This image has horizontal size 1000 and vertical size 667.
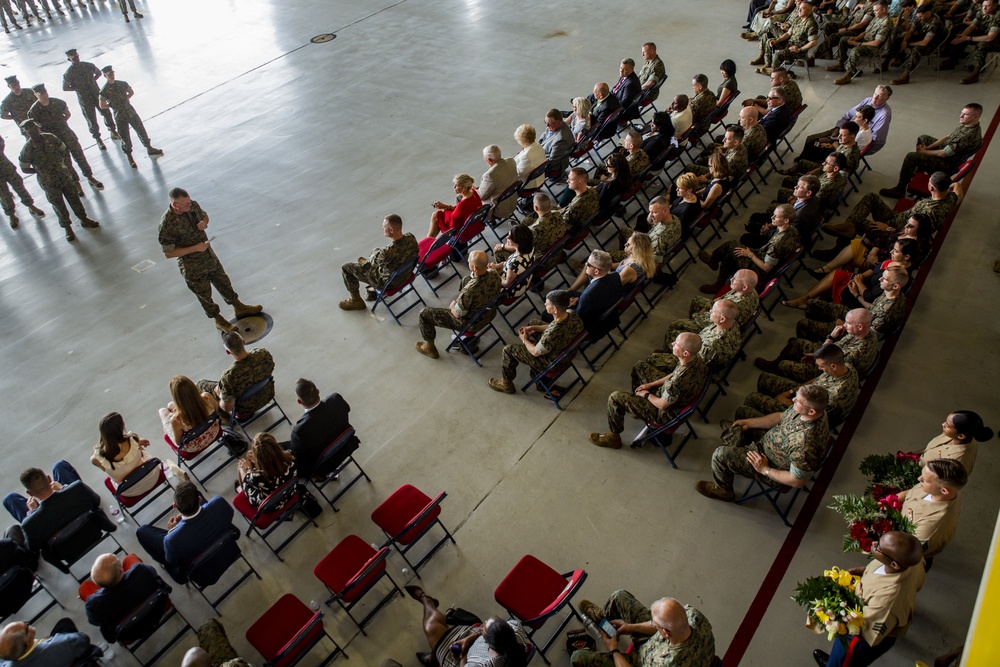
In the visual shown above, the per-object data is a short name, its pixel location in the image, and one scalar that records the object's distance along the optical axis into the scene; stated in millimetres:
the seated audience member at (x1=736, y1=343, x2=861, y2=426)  4992
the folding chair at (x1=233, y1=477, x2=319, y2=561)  4859
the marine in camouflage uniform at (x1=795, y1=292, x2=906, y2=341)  5688
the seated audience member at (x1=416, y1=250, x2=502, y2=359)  6289
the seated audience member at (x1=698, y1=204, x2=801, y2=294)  6625
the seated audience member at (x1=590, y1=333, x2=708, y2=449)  5145
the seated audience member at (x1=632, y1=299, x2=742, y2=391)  5465
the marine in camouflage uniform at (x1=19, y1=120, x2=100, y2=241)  8641
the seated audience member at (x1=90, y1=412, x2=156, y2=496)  5176
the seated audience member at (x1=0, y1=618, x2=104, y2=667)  3930
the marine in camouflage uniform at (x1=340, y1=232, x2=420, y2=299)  6871
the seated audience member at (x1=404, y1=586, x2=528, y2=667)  3625
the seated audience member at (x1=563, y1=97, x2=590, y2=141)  9234
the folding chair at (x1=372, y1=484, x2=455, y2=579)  4715
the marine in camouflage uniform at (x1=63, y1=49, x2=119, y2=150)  10820
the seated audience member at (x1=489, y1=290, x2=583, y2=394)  5695
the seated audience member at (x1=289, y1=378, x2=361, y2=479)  5090
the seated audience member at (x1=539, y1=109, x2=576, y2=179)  8742
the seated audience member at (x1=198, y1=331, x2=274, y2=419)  5691
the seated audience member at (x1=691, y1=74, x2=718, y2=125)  9219
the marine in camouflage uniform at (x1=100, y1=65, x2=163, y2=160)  10422
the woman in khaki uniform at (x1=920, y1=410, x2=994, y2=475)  4355
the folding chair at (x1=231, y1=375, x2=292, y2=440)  5781
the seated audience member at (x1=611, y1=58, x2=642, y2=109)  9914
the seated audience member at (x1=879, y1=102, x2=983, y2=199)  7769
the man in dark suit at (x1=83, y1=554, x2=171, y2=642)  4211
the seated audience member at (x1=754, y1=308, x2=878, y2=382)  5290
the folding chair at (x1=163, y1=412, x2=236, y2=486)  5488
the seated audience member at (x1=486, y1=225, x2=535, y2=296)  6594
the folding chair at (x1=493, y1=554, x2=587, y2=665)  4234
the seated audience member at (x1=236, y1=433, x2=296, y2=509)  4809
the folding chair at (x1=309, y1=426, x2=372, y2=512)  5156
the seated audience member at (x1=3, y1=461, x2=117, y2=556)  4730
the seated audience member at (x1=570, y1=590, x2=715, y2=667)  3600
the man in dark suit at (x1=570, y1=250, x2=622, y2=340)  5961
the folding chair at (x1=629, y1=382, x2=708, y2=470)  5230
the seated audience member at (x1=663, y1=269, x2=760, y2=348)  5844
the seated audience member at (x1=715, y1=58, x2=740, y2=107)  9461
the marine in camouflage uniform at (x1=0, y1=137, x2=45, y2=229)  9438
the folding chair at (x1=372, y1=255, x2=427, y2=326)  6969
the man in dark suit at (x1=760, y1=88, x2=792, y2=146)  8523
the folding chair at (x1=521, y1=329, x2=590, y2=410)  5832
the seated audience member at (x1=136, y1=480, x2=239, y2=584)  4551
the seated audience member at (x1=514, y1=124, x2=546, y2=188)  8242
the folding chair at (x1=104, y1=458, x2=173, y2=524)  5289
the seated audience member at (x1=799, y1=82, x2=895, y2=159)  8336
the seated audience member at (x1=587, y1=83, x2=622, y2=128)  9500
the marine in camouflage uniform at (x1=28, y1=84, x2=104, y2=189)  9781
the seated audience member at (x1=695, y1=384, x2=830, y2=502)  4551
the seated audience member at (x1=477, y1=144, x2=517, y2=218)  7809
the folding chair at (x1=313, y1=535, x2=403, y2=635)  4359
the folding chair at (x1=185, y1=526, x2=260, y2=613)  4629
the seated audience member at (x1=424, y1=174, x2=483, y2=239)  7547
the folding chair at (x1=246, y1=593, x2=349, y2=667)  4125
